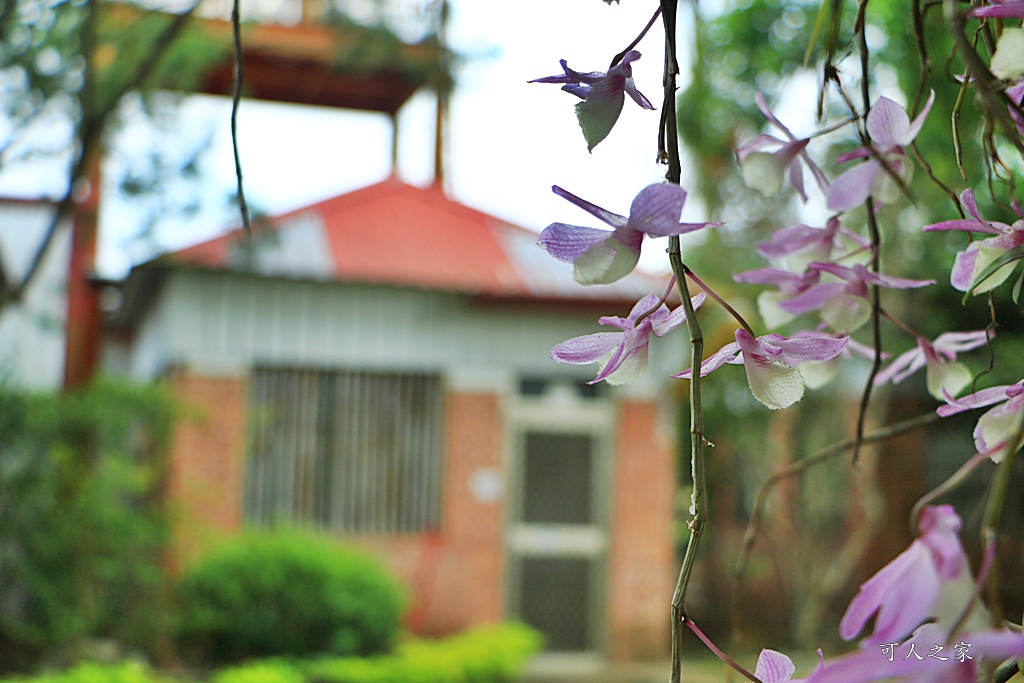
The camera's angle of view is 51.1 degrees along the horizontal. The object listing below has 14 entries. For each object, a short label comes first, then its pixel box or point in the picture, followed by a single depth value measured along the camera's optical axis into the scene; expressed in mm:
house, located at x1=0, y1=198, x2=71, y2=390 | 6543
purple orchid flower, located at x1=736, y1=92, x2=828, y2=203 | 543
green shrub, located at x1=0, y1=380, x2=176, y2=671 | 5273
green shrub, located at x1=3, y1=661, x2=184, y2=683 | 3902
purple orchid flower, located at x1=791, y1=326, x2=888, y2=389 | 574
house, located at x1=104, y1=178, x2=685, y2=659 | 6391
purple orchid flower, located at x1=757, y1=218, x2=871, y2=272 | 563
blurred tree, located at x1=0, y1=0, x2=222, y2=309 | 4504
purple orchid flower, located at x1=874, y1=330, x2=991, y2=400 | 583
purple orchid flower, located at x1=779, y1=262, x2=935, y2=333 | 542
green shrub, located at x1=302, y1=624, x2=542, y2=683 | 4965
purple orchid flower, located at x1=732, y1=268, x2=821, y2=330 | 544
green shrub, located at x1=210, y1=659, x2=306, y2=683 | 4254
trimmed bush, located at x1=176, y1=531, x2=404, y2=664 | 5797
